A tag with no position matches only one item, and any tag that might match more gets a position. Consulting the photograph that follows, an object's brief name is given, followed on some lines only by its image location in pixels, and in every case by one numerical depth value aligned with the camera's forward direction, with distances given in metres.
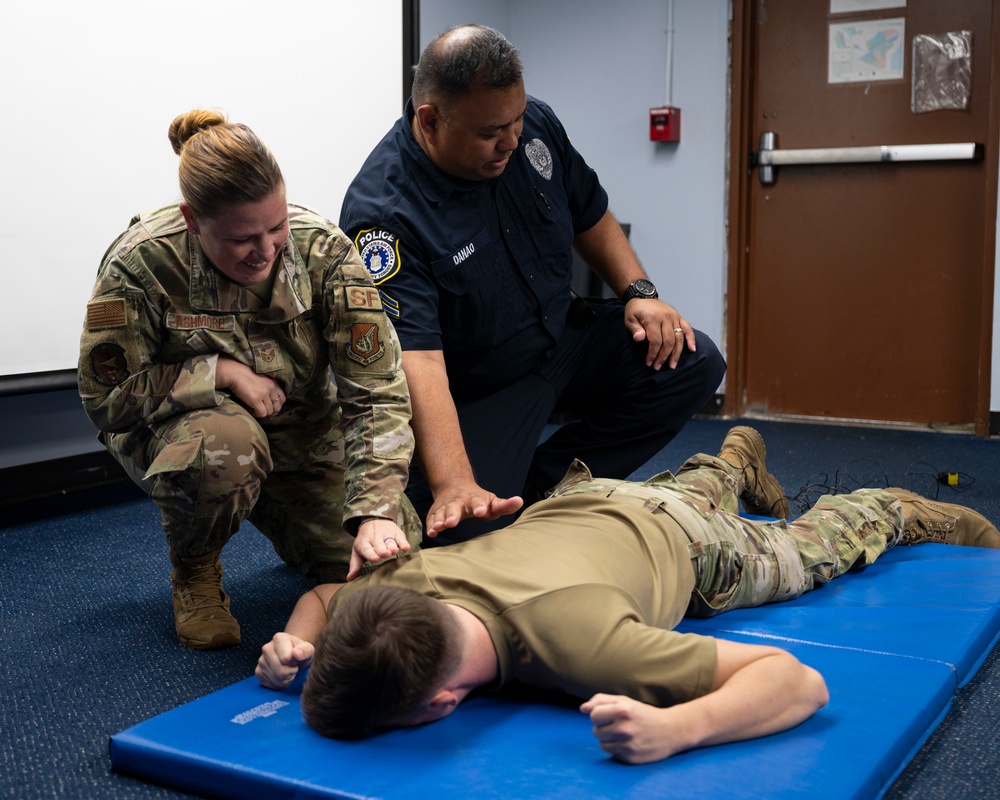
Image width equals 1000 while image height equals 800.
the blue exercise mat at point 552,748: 1.14
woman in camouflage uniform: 1.60
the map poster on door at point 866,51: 4.09
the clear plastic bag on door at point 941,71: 3.97
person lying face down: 1.18
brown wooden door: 4.03
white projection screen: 2.65
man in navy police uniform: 1.92
